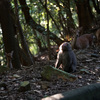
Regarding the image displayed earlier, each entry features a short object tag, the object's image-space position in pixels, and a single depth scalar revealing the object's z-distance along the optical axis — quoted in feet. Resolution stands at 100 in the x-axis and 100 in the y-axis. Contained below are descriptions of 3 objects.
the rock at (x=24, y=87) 20.08
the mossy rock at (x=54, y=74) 25.43
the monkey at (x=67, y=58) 32.71
